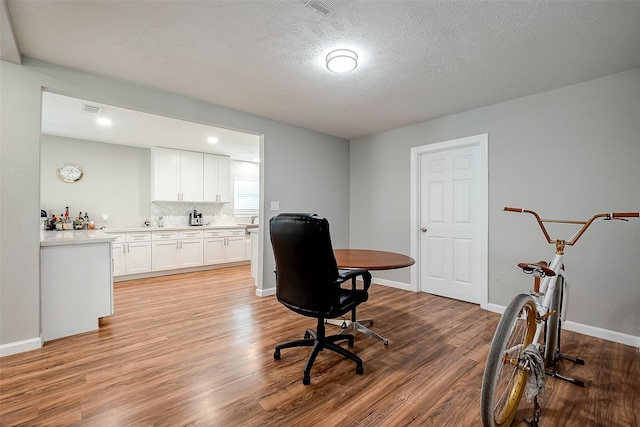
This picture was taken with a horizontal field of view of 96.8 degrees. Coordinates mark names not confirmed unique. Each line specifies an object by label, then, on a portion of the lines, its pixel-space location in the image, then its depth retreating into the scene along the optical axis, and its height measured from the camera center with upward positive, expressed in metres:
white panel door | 3.57 -0.13
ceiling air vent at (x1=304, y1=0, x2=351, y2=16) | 1.69 +1.25
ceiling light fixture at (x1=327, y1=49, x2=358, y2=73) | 2.22 +1.21
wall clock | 4.73 +0.67
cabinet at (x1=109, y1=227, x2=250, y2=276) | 4.73 -0.68
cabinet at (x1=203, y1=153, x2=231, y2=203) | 5.88 +0.71
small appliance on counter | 5.98 -0.13
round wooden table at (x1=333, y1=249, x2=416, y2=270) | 2.28 -0.43
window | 6.57 +0.36
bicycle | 1.27 -0.73
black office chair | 1.81 -0.43
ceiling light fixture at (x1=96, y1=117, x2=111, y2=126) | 3.92 +1.28
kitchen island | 2.49 -0.66
